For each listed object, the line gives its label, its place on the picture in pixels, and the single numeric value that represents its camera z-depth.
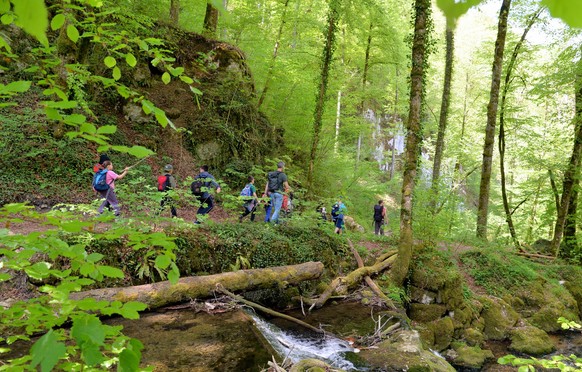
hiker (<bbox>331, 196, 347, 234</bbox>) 11.98
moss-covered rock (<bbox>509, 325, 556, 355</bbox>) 8.05
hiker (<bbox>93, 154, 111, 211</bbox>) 7.28
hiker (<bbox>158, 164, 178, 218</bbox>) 8.11
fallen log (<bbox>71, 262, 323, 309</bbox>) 5.54
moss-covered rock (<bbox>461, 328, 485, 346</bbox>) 7.89
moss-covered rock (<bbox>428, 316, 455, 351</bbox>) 7.57
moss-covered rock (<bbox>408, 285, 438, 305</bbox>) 8.36
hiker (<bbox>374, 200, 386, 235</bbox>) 14.02
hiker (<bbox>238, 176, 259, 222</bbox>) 9.28
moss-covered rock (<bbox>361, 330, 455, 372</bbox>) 4.82
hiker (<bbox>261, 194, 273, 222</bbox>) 9.75
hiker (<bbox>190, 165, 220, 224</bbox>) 7.86
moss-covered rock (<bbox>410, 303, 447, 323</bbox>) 8.09
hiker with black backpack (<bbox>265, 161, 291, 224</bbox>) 9.02
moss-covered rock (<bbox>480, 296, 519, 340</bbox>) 8.55
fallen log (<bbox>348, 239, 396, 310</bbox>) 7.56
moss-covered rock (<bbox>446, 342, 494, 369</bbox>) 7.04
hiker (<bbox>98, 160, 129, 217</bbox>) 7.33
